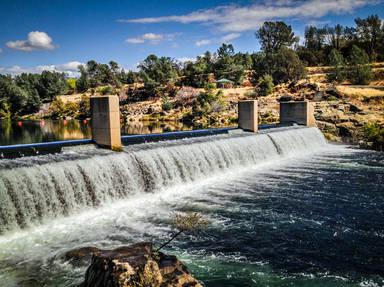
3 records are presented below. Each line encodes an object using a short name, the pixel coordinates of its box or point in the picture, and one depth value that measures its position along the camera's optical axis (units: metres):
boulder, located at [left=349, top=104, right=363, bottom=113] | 39.60
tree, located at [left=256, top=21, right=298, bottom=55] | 80.00
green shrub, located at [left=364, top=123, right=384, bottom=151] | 29.16
